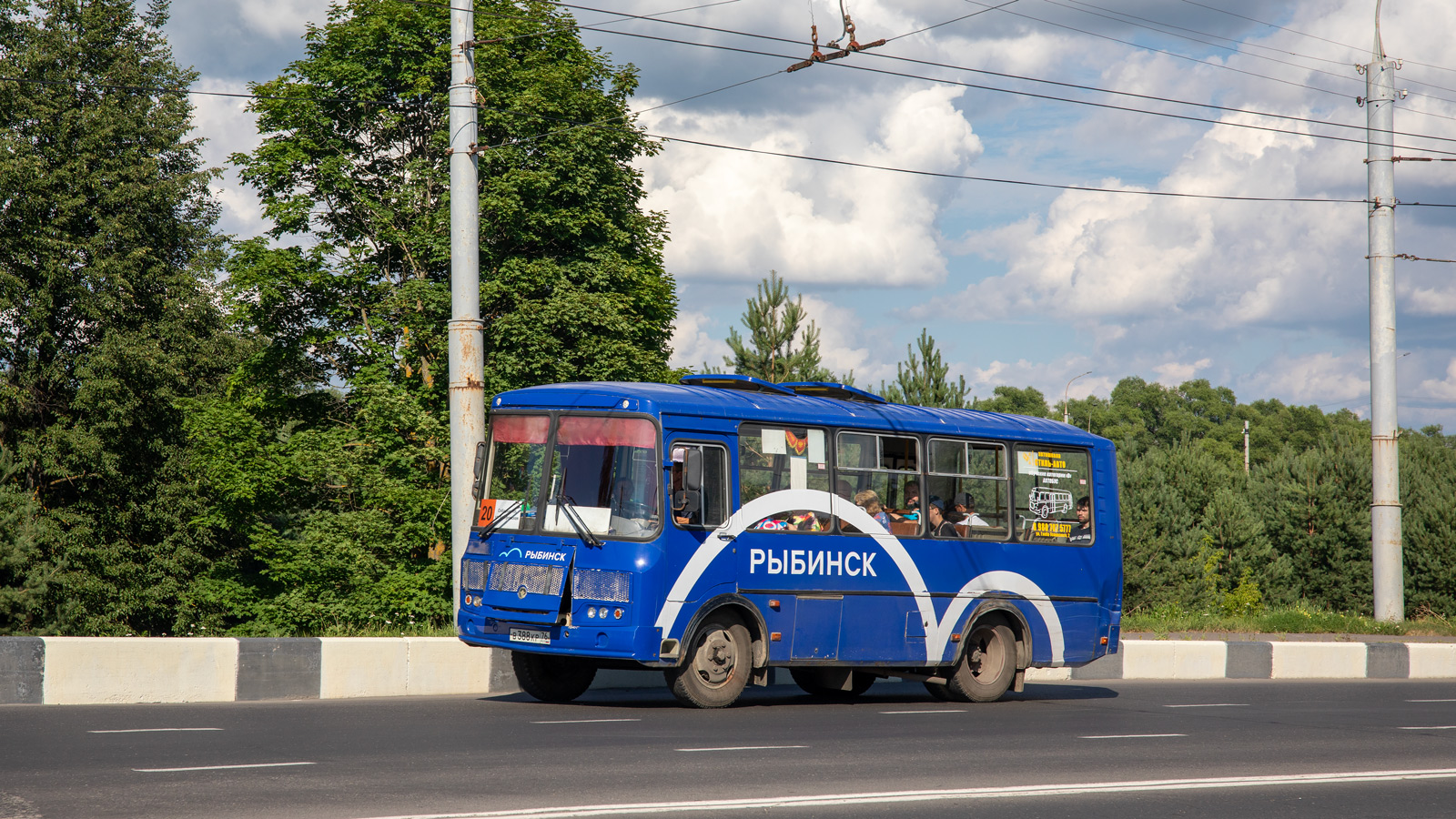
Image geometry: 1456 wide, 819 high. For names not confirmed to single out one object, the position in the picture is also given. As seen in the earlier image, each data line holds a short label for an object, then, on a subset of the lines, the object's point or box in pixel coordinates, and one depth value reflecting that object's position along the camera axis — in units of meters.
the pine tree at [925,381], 45.03
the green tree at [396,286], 33.06
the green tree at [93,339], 39.25
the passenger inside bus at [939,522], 15.13
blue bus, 12.80
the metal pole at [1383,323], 25.02
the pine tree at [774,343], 48.41
